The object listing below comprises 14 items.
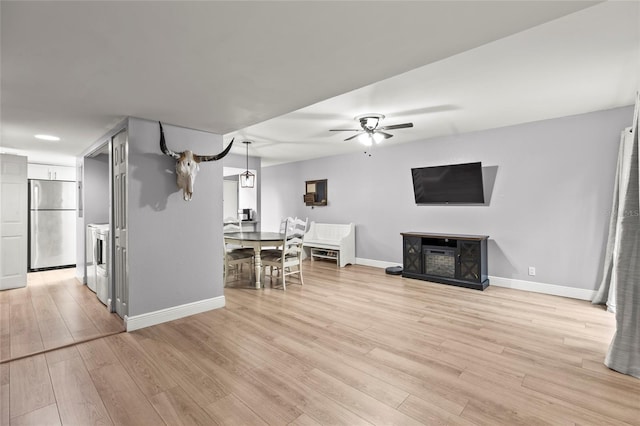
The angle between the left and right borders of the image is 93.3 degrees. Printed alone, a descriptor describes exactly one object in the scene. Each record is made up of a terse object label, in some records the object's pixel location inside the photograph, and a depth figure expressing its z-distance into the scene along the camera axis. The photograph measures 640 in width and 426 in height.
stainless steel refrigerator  5.79
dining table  4.63
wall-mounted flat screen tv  4.85
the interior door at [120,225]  3.22
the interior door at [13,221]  4.67
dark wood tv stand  4.61
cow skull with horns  3.32
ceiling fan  4.01
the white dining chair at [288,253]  4.70
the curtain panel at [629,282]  2.27
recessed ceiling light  3.99
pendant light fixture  5.86
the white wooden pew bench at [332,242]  6.42
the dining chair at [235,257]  4.90
